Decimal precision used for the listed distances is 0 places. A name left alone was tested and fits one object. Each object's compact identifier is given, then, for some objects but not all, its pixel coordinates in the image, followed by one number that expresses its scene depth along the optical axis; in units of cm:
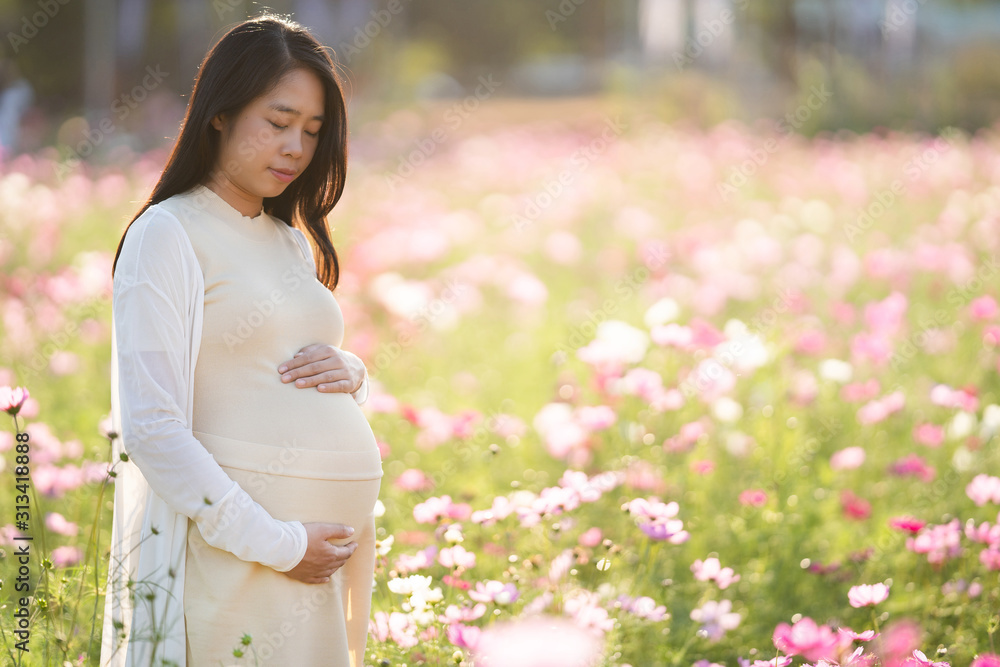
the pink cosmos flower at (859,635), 359
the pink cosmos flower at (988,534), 399
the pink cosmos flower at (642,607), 384
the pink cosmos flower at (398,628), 375
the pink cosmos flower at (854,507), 431
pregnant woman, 350
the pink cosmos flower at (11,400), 359
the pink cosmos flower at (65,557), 400
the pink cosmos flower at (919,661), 359
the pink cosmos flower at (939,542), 404
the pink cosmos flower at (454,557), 380
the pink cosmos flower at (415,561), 385
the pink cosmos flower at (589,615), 374
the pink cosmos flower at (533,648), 324
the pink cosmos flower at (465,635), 363
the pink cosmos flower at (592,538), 408
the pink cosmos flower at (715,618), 394
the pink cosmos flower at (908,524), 392
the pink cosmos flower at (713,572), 389
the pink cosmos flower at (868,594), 372
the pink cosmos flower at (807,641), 363
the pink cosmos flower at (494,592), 371
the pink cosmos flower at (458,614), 371
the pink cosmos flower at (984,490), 414
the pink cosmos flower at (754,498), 423
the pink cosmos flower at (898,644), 362
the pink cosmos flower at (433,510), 390
